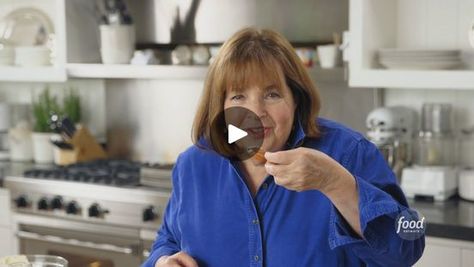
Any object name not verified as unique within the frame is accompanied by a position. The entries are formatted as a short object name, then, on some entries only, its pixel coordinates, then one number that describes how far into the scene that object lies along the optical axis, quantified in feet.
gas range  10.73
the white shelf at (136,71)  11.22
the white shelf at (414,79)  9.23
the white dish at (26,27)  13.56
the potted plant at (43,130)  13.55
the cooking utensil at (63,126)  12.66
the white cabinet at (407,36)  9.49
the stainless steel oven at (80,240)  10.90
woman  4.89
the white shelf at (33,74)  12.27
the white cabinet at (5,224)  12.23
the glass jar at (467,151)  10.45
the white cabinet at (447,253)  8.55
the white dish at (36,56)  12.87
